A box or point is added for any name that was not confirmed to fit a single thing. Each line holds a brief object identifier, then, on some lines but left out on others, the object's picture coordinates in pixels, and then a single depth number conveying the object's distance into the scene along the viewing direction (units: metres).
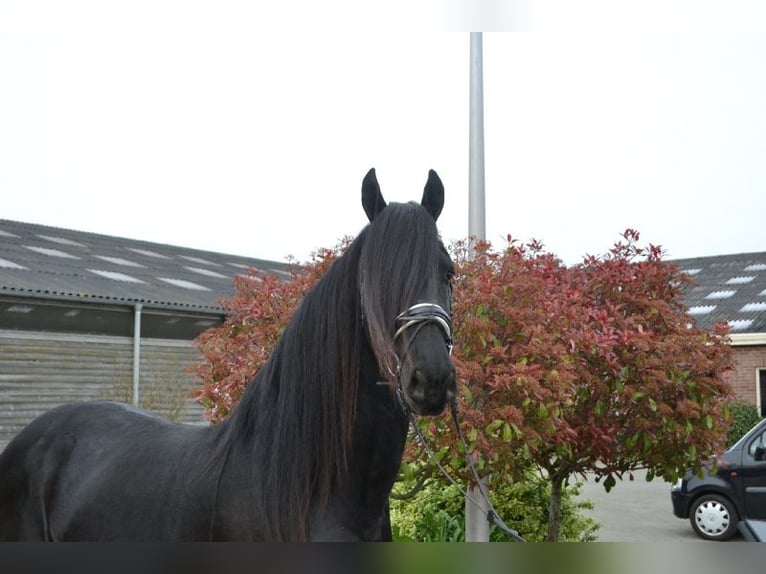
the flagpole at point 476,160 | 5.01
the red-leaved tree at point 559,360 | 4.02
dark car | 8.67
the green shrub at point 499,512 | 6.08
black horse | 1.99
